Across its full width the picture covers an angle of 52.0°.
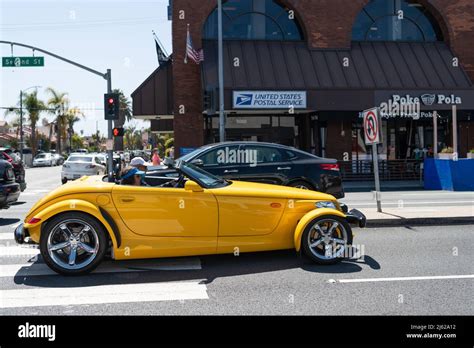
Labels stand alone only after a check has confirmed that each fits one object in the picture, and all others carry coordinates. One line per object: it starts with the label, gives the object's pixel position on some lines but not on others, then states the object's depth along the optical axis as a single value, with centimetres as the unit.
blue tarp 1740
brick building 2217
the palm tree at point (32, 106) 5568
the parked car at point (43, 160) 5262
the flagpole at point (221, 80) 2044
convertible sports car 574
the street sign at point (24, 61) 2075
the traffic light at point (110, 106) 2048
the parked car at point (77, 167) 2403
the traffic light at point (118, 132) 2150
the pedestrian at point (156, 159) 1872
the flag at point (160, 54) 2804
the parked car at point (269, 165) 1075
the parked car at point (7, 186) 1029
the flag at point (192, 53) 2231
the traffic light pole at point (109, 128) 2133
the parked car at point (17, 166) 1397
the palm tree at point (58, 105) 6319
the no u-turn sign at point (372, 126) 991
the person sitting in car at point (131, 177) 632
